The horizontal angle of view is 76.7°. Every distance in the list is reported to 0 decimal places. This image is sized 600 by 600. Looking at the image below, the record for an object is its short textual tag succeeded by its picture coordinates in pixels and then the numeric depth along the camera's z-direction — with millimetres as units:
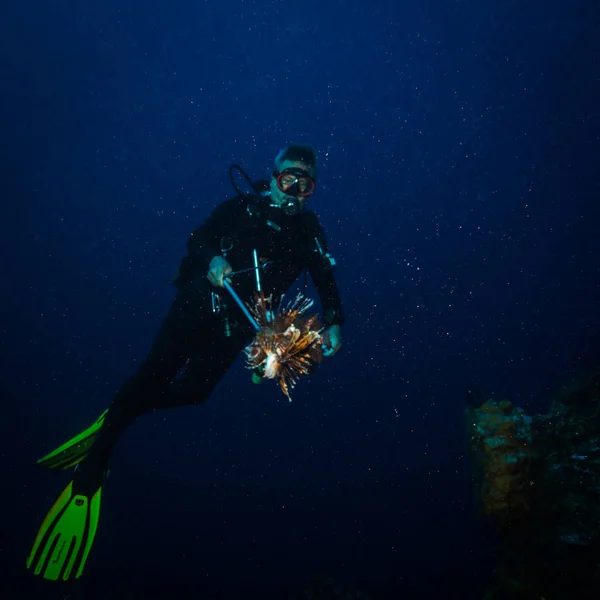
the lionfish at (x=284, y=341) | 2318
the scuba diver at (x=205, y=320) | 4039
